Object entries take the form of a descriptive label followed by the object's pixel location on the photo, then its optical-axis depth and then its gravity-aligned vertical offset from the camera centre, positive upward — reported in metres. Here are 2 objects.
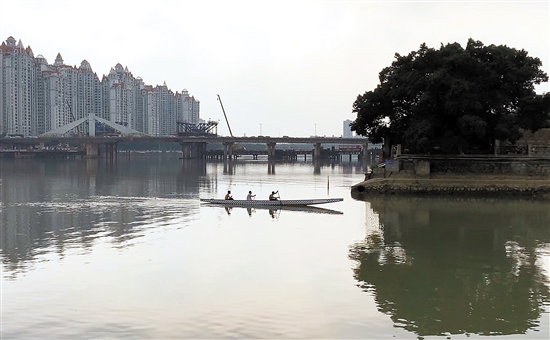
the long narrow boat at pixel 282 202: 39.94 -3.47
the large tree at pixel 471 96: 45.53 +4.62
